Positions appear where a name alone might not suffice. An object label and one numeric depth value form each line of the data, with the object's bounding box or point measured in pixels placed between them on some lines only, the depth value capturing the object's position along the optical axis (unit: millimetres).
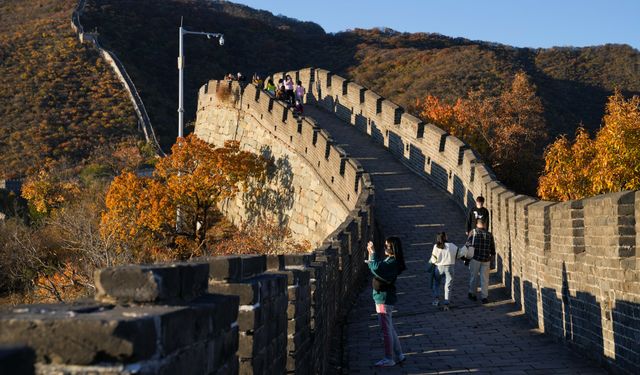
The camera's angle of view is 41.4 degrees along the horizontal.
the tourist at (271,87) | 34041
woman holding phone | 8922
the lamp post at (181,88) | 31250
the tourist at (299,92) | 33031
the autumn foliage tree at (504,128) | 27141
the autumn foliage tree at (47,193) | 39125
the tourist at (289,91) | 31312
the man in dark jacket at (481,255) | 12758
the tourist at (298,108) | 29959
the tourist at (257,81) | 36694
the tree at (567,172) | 23281
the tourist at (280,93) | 31523
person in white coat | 12297
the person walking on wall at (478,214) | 14102
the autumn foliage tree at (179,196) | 30359
